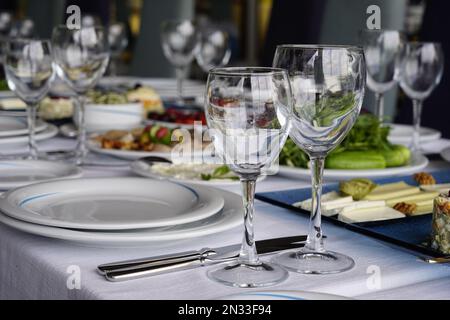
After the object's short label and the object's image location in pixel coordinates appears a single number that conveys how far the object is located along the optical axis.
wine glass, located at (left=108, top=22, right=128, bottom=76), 3.31
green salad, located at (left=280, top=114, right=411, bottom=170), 1.52
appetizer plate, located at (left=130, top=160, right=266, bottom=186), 1.42
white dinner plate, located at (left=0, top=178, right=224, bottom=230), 1.16
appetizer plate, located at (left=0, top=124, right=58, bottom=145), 1.68
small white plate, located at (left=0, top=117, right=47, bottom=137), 1.70
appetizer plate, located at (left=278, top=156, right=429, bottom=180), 1.47
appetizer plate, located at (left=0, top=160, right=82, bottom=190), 1.43
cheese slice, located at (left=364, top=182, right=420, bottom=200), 1.28
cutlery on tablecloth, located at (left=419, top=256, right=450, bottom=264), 1.10
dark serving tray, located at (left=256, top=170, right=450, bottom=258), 1.13
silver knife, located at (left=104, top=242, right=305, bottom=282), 1.06
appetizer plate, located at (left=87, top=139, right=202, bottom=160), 1.57
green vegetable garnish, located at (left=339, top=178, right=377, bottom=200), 1.31
